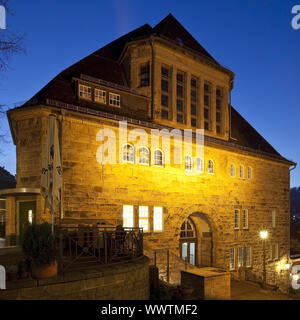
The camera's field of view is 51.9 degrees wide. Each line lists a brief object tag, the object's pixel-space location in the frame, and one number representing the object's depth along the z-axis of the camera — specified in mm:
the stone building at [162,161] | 13664
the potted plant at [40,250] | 6371
